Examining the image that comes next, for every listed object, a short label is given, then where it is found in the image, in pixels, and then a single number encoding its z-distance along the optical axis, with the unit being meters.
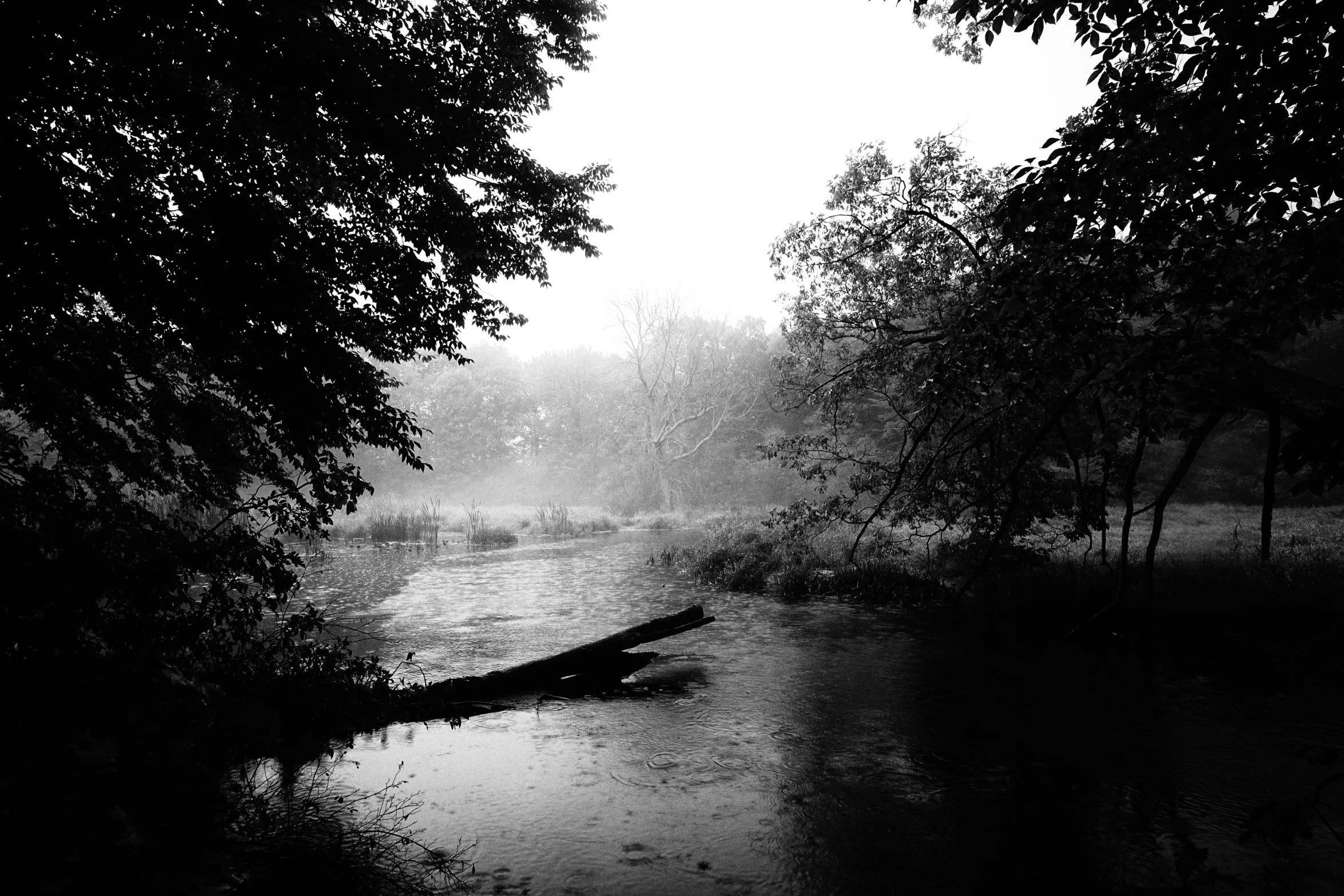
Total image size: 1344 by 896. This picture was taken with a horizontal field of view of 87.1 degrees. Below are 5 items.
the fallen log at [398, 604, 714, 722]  7.64
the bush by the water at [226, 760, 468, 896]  4.18
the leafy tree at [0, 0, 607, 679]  4.47
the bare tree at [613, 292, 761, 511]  49.34
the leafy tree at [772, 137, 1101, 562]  12.76
